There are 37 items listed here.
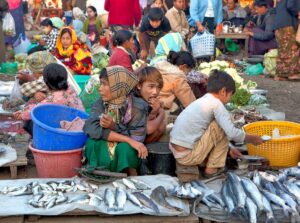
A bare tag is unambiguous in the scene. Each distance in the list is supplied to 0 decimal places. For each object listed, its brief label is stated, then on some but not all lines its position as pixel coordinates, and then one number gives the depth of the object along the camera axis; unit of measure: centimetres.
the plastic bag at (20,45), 1285
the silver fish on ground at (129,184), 459
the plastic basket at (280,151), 523
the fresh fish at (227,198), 423
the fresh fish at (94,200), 429
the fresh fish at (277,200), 421
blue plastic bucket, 491
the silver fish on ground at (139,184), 461
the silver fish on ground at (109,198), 426
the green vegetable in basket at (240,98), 766
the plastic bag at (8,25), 1207
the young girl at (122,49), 741
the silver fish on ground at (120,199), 426
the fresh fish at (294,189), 444
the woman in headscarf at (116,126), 489
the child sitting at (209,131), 484
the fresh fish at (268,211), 411
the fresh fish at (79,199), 434
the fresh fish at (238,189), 422
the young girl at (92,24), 1409
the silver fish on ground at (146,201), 426
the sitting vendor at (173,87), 630
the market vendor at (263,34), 1273
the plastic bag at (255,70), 1180
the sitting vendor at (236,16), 1548
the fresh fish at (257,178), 465
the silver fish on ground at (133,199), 430
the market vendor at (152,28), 966
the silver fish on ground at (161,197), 429
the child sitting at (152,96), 528
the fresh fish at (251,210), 409
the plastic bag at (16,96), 701
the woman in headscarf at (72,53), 855
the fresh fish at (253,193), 422
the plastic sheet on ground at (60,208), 419
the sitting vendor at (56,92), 550
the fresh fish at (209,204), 434
